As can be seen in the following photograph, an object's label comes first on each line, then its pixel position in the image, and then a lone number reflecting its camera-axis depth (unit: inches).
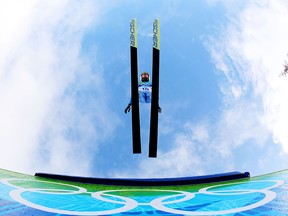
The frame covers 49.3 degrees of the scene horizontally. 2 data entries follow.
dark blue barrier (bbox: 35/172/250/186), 540.7
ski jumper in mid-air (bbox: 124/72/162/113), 510.0
